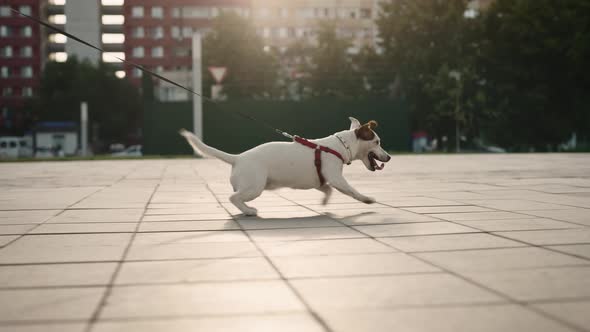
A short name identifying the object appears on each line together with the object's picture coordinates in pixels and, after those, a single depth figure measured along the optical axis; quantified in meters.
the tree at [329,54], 44.56
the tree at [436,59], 37.50
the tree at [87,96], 59.16
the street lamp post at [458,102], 36.59
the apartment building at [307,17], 88.81
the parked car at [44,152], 49.50
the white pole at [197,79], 26.91
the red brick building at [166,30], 84.81
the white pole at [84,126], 39.00
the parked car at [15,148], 50.41
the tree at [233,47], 45.47
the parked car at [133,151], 55.34
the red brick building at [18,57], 81.56
